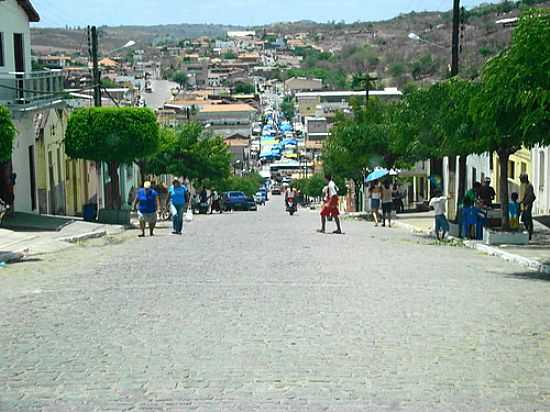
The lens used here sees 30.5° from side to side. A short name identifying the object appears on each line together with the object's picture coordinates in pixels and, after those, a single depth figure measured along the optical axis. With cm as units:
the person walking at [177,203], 2659
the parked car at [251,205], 6057
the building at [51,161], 3541
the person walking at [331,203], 2688
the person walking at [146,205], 2611
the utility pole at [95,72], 3428
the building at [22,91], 2933
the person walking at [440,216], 2525
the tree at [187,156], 5203
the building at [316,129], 14088
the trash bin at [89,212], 3209
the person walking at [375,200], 3281
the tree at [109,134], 3162
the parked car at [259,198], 8784
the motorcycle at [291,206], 4984
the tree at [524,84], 1627
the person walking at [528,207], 2442
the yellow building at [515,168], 3872
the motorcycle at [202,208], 5034
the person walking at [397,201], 4315
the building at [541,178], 3512
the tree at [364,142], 4303
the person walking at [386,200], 3272
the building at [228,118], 15062
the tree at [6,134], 2014
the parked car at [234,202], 5966
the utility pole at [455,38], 2866
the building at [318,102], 15250
